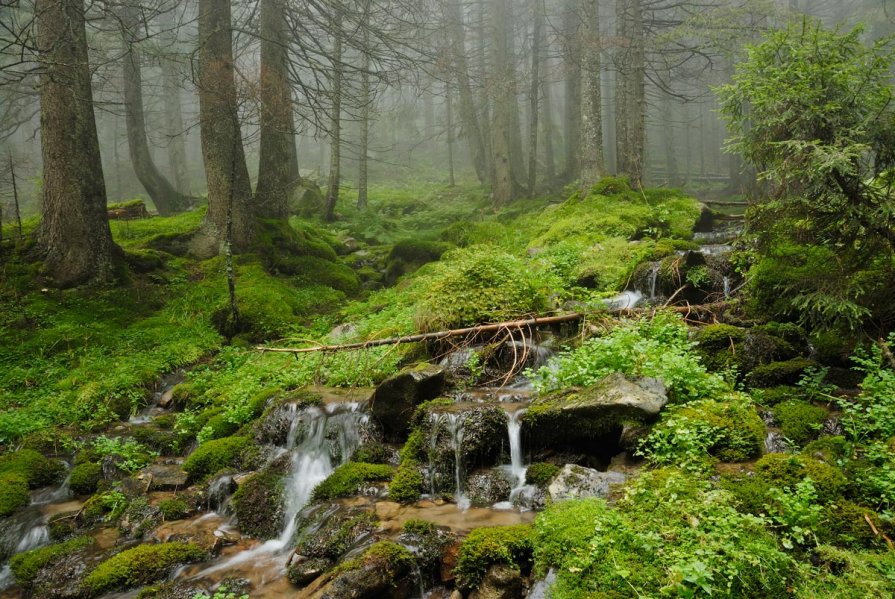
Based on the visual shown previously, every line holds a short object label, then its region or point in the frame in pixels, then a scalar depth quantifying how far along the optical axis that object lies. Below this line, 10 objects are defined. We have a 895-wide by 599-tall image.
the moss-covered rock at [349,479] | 6.03
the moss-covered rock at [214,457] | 7.12
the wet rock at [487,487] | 5.55
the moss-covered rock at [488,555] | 4.25
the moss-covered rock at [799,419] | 5.05
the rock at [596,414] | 5.31
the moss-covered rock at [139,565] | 5.21
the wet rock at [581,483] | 4.66
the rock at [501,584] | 4.03
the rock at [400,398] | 6.86
